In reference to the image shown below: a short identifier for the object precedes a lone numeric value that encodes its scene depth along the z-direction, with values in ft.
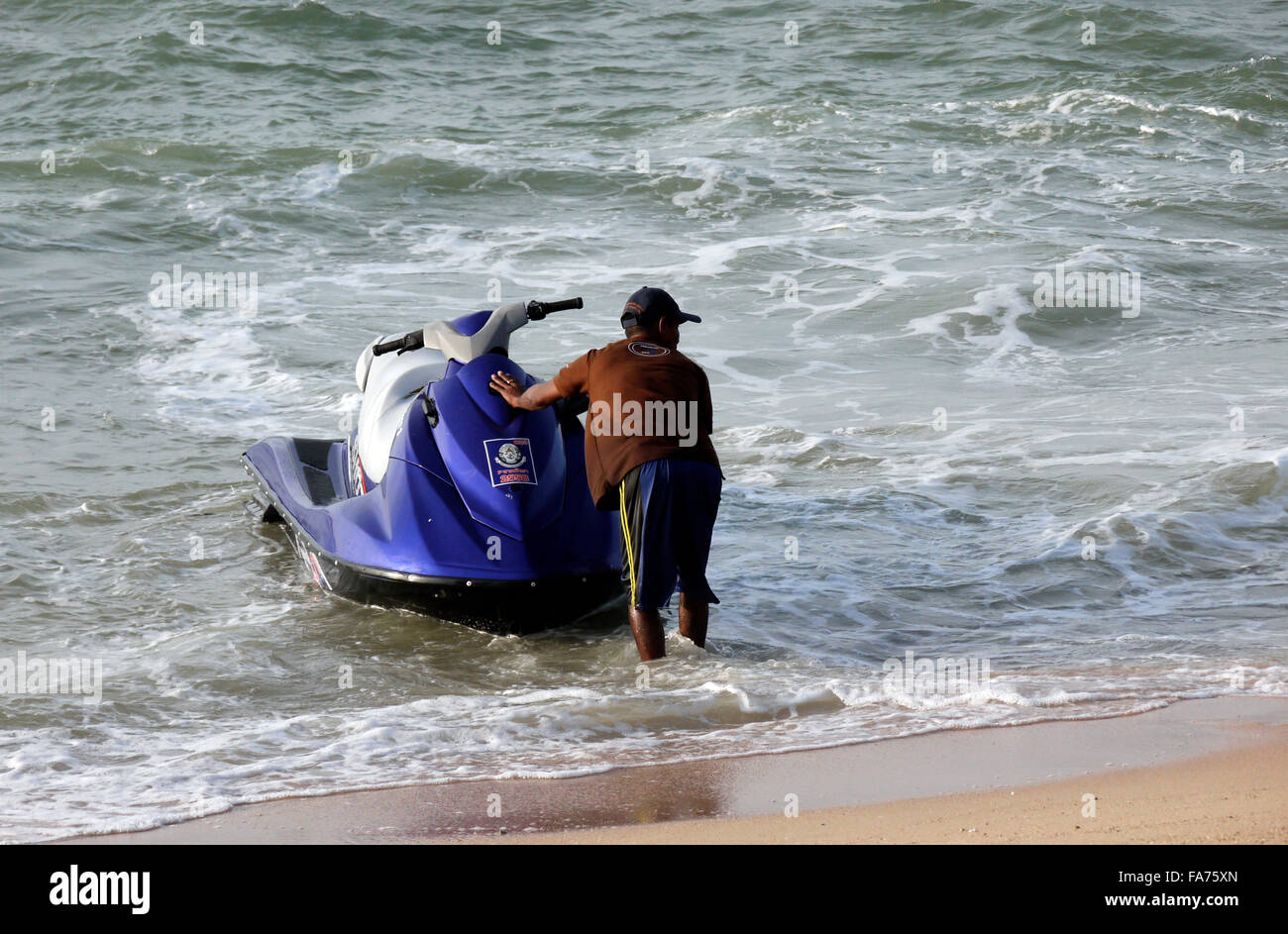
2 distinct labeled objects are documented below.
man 32.55
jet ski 34.96
